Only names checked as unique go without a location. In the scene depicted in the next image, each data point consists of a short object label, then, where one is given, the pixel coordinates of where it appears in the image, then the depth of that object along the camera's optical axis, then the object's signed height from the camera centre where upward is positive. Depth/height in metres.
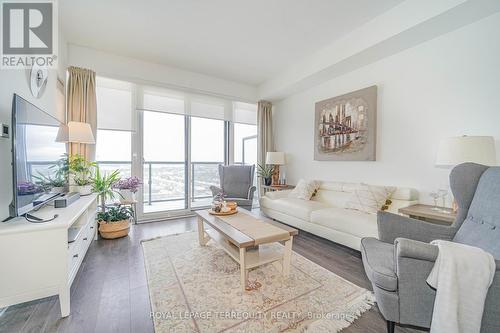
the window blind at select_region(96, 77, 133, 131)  3.33 +1.00
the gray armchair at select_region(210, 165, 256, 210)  3.82 -0.31
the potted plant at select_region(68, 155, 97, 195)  2.48 -0.16
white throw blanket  0.97 -0.60
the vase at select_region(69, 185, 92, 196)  2.46 -0.32
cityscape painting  2.98 +0.61
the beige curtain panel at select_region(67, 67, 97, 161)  2.98 +0.92
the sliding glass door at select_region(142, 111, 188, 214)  3.83 +0.02
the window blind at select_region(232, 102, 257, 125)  4.63 +1.20
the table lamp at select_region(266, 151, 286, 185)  4.27 +0.13
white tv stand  1.27 -0.65
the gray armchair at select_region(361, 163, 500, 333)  1.09 -0.51
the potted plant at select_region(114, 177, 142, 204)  2.99 -0.36
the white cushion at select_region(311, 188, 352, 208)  3.02 -0.53
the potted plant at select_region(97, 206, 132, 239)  2.74 -0.81
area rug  1.34 -1.05
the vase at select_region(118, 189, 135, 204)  3.03 -0.50
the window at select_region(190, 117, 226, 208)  4.26 +0.18
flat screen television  1.34 +0.05
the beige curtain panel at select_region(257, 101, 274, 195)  4.73 +0.81
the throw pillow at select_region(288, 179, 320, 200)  3.41 -0.44
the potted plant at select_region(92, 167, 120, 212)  2.69 -0.29
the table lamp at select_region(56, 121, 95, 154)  2.51 +0.38
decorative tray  2.30 -0.57
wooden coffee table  1.64 -0.82
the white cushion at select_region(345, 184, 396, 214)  2.54 -0.43
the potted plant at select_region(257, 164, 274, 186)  4.54 -0.19
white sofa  2.27 -0.64
